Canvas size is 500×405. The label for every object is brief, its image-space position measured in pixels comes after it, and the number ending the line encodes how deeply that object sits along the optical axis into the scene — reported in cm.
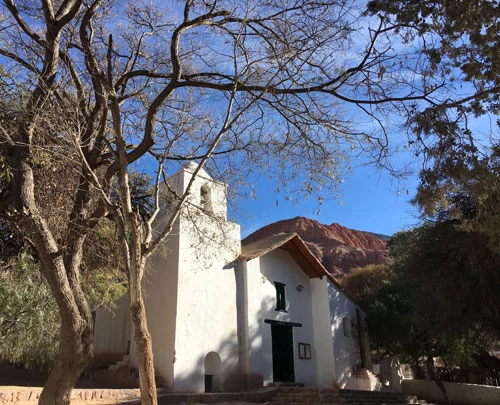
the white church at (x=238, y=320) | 1472
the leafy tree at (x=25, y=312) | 987
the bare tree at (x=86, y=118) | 628
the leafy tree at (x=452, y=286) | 1327
